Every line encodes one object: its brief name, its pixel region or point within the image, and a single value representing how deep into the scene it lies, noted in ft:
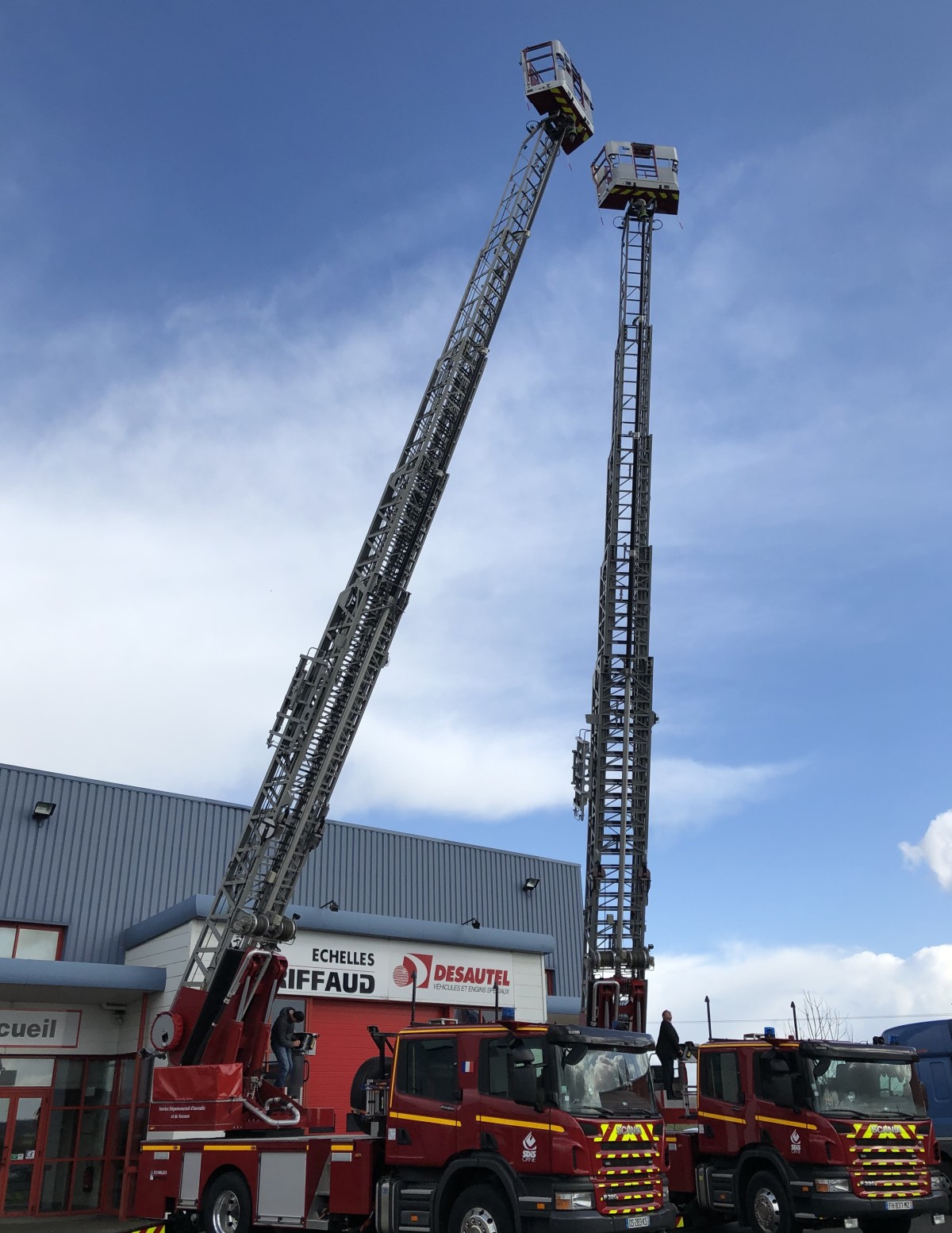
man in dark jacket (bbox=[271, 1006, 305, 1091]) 56.34
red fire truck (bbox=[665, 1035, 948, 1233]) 45.98
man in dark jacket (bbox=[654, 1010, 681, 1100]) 56.08
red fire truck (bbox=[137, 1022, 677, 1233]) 38.65
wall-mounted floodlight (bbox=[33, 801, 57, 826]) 85.51
